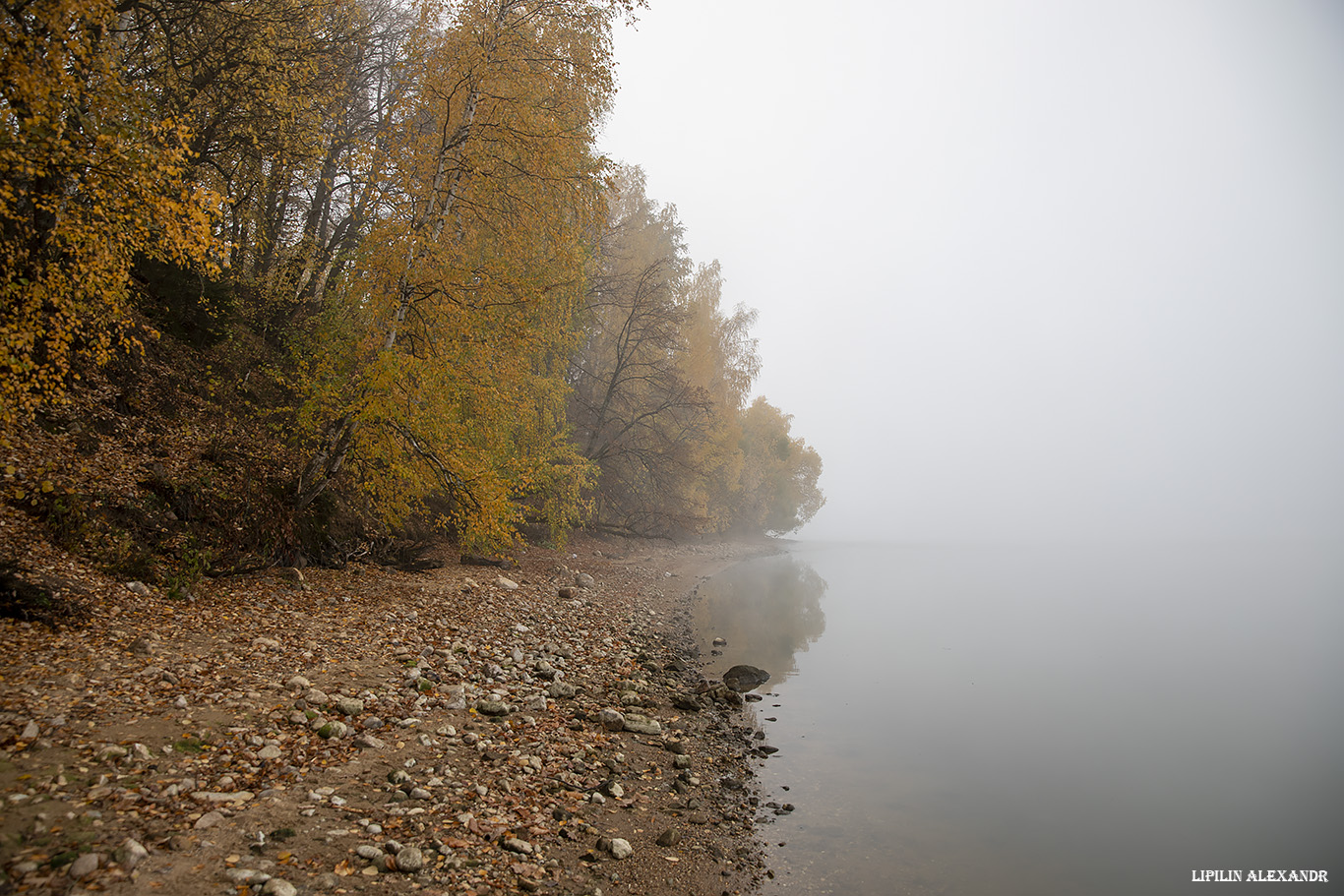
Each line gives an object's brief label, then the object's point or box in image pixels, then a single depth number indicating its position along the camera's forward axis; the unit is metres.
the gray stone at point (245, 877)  3.62
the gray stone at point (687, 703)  9.27
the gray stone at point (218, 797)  4.26
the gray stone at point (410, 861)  4.13
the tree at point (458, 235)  9.89
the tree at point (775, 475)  49.78
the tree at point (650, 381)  24.33
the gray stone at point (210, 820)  3.99
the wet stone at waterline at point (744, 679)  11.61
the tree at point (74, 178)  5.63
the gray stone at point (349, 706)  6.16
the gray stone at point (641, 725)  7.91
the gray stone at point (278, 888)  3.56
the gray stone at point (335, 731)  5.64
